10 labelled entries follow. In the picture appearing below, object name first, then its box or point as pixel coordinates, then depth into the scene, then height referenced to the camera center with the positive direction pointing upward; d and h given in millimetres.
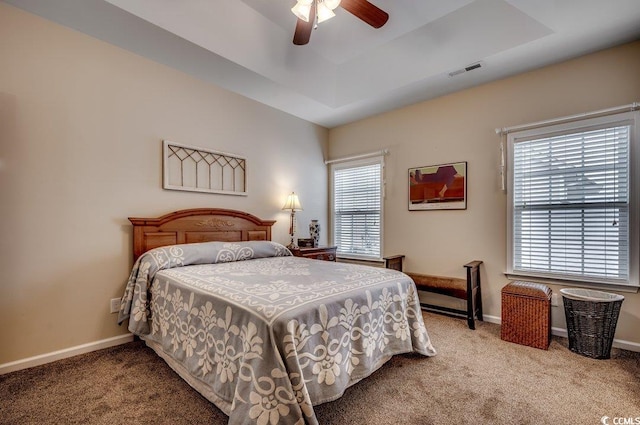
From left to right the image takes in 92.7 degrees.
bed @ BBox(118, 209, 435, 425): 1401 -631
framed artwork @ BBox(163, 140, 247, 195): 3057 +459
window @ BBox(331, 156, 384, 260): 4312 +95
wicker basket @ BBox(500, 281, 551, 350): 2549 -858
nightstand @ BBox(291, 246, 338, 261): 3754 -504
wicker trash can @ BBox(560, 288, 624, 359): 2357 -846
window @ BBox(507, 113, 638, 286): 2580 +121
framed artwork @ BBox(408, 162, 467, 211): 3496 +326
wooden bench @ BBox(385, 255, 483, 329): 3041 -805
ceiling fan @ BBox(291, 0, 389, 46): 1868 +1306
